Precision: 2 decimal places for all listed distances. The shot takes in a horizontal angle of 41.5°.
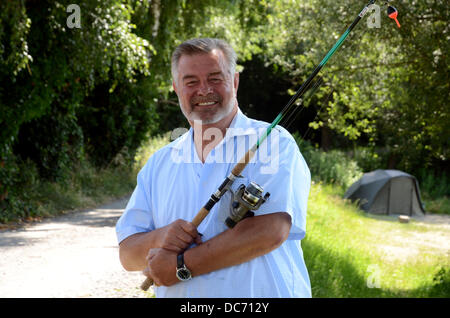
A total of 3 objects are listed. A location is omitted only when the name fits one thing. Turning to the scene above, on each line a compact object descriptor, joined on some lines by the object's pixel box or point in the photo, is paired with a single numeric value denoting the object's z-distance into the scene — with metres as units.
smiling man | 2.12
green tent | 20.50
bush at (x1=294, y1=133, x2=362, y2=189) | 23.17
